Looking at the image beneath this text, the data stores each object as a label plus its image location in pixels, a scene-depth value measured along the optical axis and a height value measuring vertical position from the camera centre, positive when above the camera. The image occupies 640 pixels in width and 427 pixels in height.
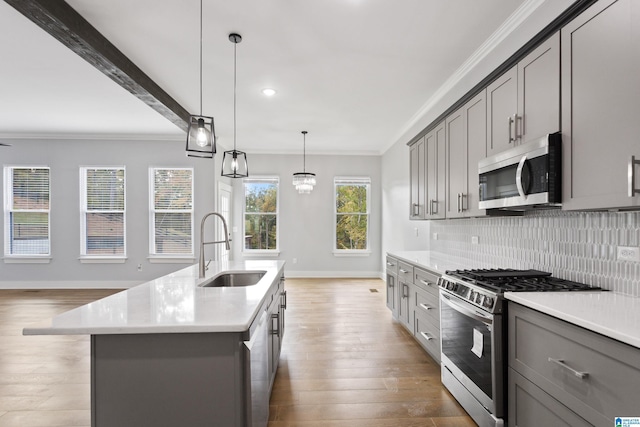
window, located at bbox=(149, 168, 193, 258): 6.34 +0.01
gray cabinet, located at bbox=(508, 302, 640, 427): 1.17 -0.69
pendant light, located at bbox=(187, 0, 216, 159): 2.27 +0.55
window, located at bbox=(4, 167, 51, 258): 6.19 -0.06
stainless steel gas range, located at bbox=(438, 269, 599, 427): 1.83 -0.78
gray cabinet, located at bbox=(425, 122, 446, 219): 3.39 +0.46
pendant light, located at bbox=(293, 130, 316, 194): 5.71 +0.58
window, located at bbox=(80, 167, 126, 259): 6.25 +0.02
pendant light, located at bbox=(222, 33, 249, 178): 3.12 +0.49
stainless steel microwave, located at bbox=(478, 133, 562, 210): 1.80 +0.24
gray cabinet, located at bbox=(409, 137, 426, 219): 3.93 +0.44
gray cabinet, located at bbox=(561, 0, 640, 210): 1.40 +0.52
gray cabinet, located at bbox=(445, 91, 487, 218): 2.67 +0.53
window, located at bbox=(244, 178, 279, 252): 7.46 -0.10
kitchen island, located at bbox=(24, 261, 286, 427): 1.37 -0.68
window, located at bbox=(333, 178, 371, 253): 7.51 -0.03
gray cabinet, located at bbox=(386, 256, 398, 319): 4.06 -0.96
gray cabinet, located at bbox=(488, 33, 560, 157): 1.84 +0.75
